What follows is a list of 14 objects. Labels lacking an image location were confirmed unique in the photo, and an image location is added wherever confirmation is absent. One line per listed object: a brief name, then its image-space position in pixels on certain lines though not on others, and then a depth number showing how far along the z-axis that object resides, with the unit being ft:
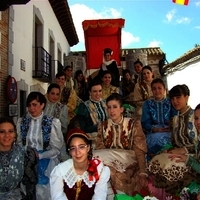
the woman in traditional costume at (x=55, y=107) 15.08
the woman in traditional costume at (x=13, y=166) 8.11
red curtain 36.55
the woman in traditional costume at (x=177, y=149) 8.11
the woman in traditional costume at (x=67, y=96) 17.58
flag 16.42
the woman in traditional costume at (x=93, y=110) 13.86
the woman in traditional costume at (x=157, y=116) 12.06
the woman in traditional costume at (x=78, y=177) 7.63
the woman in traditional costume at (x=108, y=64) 24.45
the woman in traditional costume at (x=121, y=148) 9.25
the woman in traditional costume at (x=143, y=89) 18.40
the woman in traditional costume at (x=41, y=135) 10.16
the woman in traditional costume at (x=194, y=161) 7.87
